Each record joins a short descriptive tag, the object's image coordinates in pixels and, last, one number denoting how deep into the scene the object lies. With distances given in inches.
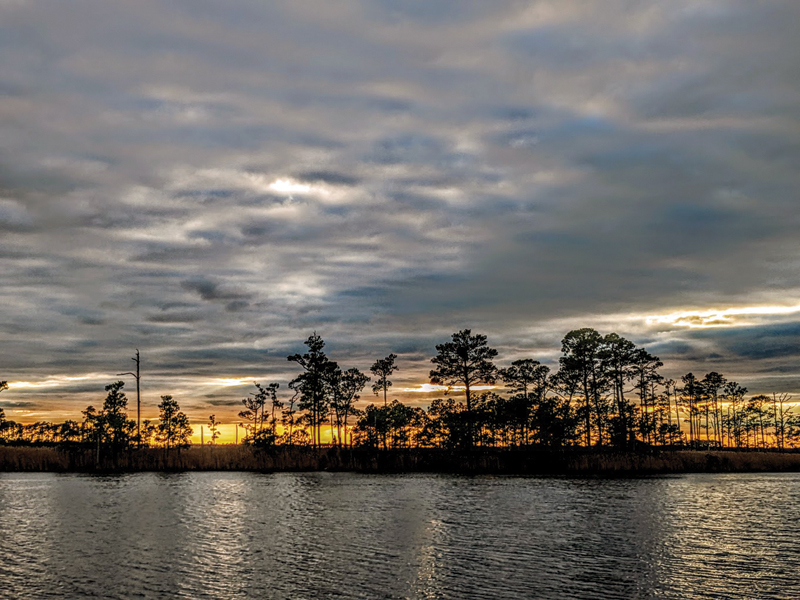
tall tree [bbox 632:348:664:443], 4314.2
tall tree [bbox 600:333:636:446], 4136.3
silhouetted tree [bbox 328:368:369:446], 4712.1
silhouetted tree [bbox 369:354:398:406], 4862.2
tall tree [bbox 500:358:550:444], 4486.5
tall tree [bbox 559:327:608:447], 4087.1
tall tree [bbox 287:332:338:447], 4576.8
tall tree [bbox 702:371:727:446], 6186.0
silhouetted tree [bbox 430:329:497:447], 4124.0
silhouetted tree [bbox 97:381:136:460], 4426.2
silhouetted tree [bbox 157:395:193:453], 6678.2
